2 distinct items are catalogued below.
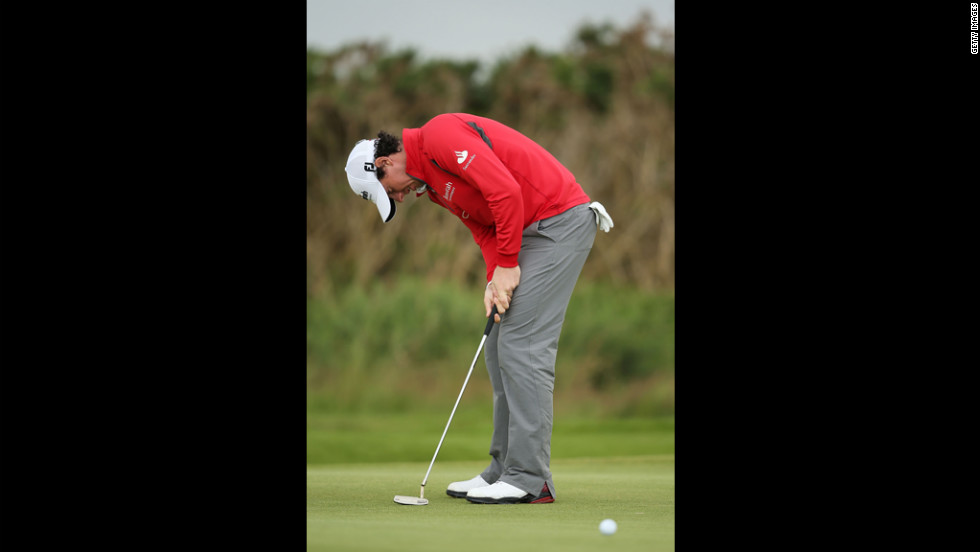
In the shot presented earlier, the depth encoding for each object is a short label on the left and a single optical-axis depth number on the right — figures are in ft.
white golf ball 102.61
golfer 104.91
